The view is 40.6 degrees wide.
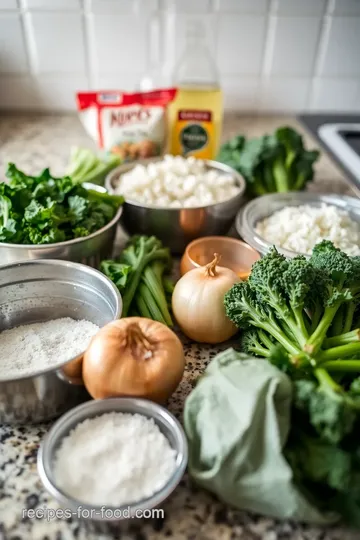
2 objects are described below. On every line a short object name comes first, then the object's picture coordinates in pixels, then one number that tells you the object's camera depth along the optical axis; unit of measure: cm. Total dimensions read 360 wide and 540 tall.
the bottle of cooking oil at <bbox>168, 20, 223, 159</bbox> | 131
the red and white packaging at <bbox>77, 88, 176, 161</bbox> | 126
